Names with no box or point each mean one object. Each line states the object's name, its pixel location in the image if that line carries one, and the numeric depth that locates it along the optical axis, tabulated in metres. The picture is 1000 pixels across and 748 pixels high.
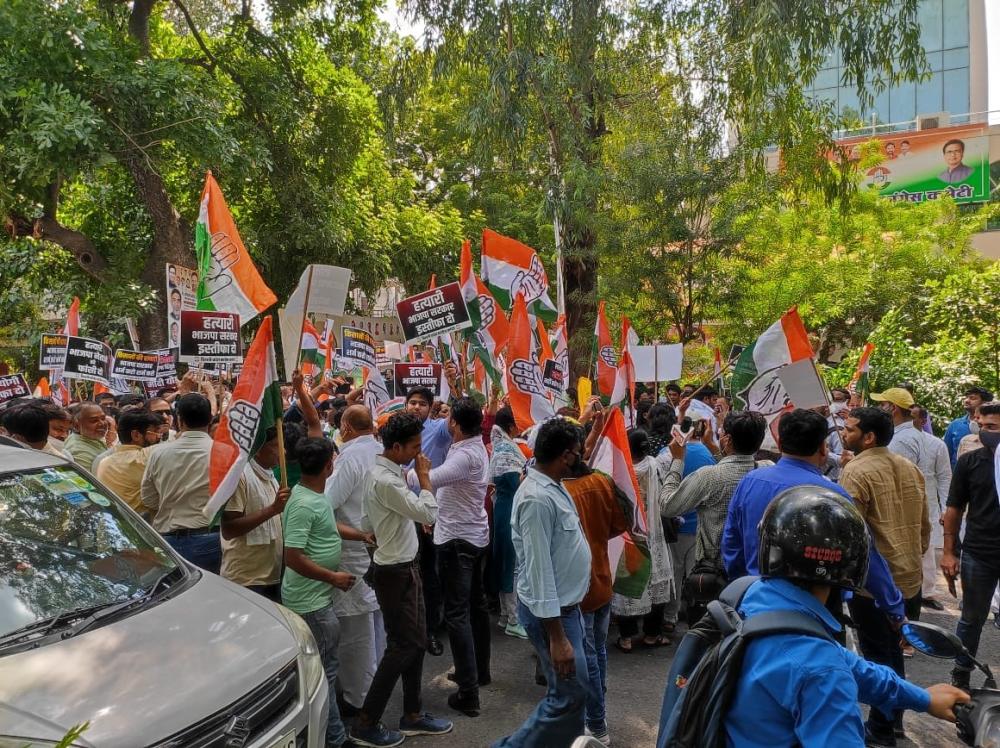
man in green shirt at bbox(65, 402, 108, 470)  6.08
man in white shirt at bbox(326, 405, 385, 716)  4.83
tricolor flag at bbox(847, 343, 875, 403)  9.73
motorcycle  2.03
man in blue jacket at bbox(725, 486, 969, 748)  1.94
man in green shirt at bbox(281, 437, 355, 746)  4.35
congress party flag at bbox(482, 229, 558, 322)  9.25
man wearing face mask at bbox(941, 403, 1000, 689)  5.16
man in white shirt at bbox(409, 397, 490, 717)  5.43
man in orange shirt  4.41
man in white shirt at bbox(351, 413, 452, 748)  4.65
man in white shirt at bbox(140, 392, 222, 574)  4.86
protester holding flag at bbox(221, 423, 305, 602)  4.50
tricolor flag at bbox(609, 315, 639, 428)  7.56
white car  2.63
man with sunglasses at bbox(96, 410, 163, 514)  5.27
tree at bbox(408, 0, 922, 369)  9.75
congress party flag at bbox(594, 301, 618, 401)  10.23
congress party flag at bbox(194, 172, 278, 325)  6.22
